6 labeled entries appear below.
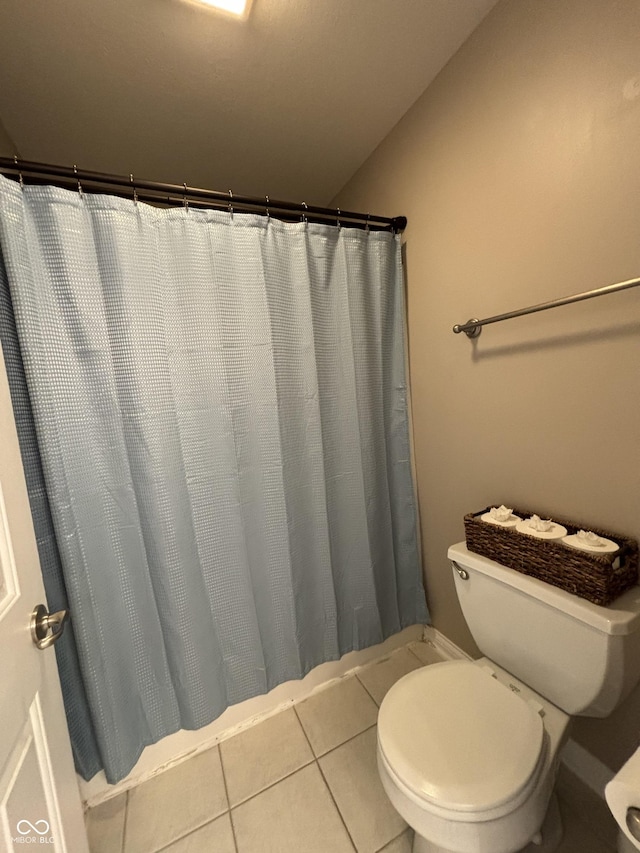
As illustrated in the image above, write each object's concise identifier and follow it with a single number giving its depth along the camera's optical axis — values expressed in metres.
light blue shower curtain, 0.95
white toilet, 0.71
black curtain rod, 0.91
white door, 0.54
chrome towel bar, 0.74
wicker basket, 0.77
